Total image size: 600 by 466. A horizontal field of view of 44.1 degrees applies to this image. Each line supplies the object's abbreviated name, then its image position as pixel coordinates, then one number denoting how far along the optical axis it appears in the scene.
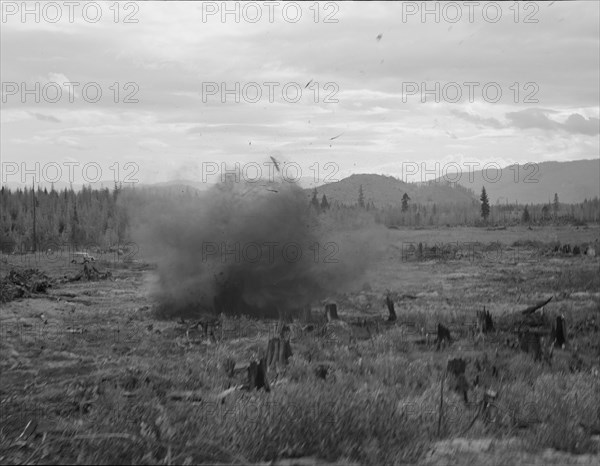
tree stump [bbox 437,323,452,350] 16.97
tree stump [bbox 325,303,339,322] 21.56
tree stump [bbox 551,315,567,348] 16.91
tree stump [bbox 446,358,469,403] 11.57
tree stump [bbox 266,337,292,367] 14.15
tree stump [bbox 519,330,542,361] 15.33
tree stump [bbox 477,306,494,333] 18.66
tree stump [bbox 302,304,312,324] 21.64
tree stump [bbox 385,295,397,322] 21.21
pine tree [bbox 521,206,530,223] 121.57
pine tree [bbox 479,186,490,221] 153.07
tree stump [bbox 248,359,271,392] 10.94
